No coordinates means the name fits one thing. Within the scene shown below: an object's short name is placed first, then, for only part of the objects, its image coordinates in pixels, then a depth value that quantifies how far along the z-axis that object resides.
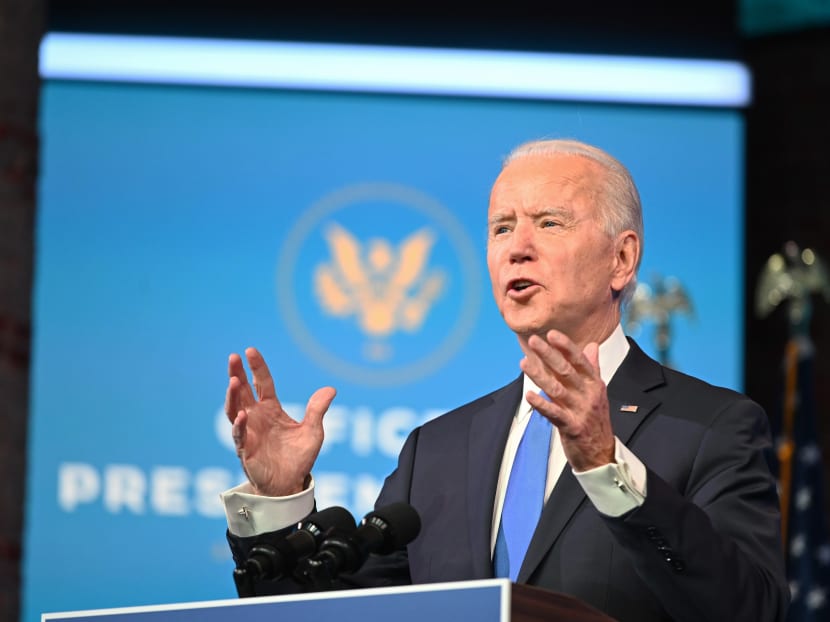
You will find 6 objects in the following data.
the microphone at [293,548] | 6.03
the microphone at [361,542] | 6.02
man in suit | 6.03
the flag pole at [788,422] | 10.25
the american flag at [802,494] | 9.86
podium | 5.82
